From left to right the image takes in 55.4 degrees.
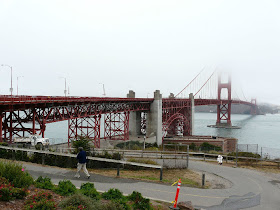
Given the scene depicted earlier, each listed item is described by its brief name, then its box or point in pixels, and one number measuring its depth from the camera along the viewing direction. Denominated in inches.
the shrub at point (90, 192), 319.4
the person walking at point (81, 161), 442.0
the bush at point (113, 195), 327.3
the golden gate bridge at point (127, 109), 1163.6
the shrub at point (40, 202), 265.4
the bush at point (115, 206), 278.1
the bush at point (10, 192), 273.4
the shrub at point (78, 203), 275.6
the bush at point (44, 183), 341.4
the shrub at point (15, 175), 322.3
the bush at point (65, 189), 324.8
